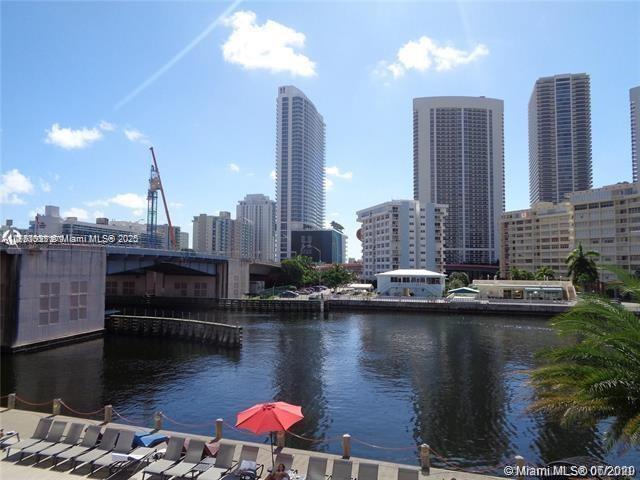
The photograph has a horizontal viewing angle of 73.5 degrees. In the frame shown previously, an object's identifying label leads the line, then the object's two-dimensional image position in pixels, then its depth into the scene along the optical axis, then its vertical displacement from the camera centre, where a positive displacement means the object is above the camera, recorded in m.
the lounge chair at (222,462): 13.05 -6.13
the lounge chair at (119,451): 13.69 -6.11
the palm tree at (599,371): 9.71 -2.37
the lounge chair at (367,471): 12.36 -5.83
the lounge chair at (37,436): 14.75 -6.07
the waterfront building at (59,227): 175.62 +18.39
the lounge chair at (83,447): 14.18 -6.12
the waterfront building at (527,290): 84.69 -3.87
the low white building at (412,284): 96.25 -3.05
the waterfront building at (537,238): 138.75 +11.44
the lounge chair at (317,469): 12.57 -5.89
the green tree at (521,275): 126.44 -1.15
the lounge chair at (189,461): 12.92 -6.10
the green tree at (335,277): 124.56 -2.06
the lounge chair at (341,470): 12.52 -5.90
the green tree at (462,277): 128.12 -1.95
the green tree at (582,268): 82.88 +0.67
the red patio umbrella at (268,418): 13.39 -4.77
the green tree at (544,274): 106.97 -0.70
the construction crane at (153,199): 163.38 +27.20
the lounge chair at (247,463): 13.01 -6.03
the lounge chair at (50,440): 14.49 -6.08
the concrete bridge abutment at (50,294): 39.06 -2.56
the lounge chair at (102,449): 13.91 -6.13
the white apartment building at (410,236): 137.50 +11.19
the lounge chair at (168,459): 12.98 -6.08
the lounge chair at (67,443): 14.34 -6.09
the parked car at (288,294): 98.68 -5.67
